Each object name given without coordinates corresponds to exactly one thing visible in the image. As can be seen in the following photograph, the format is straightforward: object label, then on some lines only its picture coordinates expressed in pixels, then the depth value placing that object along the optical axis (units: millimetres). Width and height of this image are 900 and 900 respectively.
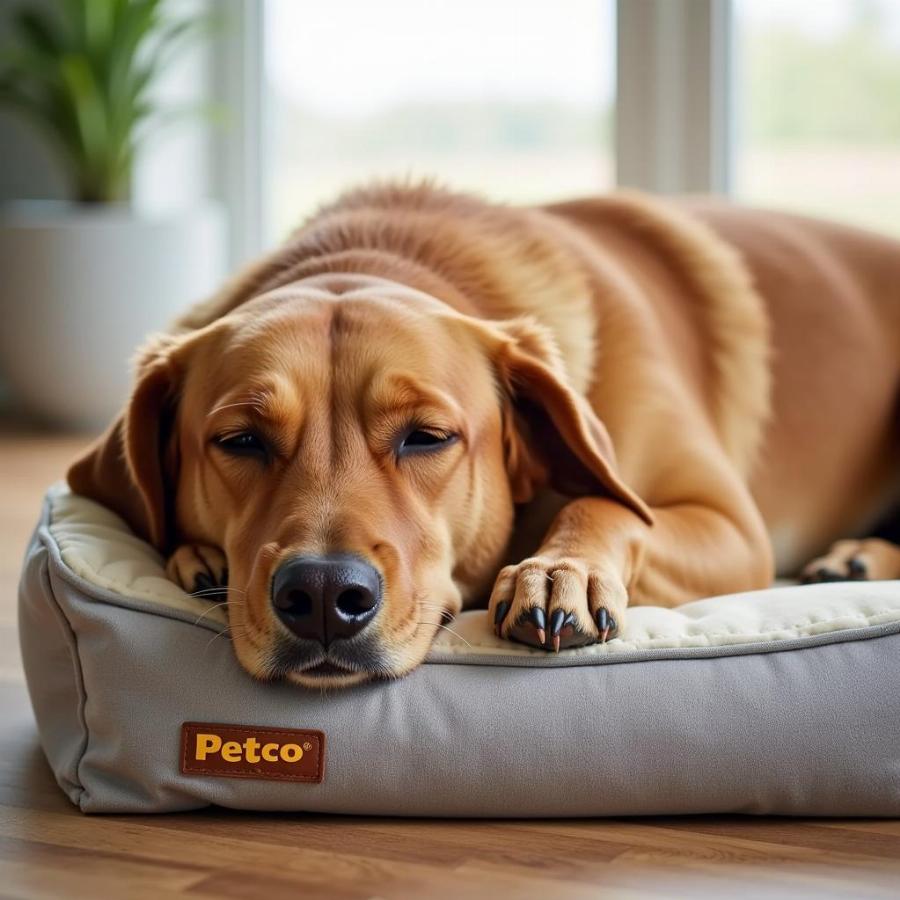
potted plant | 2010
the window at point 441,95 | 2128
